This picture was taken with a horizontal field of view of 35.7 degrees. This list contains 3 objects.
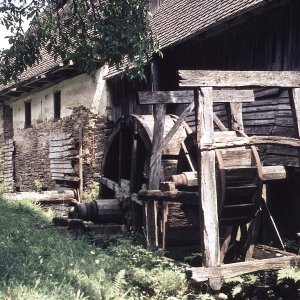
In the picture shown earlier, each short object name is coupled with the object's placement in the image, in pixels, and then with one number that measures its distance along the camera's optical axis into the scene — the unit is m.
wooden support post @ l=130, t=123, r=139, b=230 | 8.46
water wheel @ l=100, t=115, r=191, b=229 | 7.61
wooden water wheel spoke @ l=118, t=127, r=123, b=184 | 9.39
